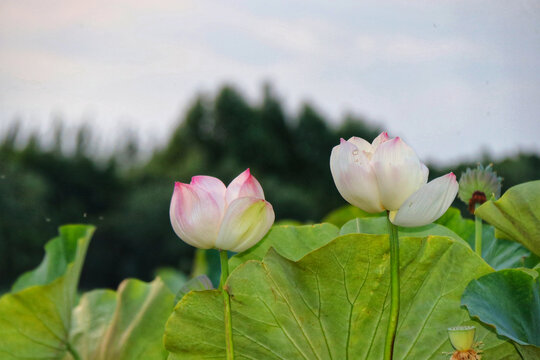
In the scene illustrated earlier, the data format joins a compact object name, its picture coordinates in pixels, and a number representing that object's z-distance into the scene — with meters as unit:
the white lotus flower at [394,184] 1.60
